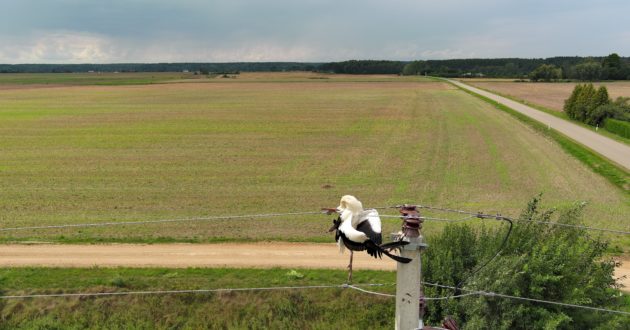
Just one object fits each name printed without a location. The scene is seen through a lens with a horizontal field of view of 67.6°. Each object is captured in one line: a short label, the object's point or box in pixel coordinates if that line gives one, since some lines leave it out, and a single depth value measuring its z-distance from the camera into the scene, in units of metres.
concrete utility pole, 5.59
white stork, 5.56
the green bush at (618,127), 48.72
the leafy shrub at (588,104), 57.84
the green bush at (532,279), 10.07
